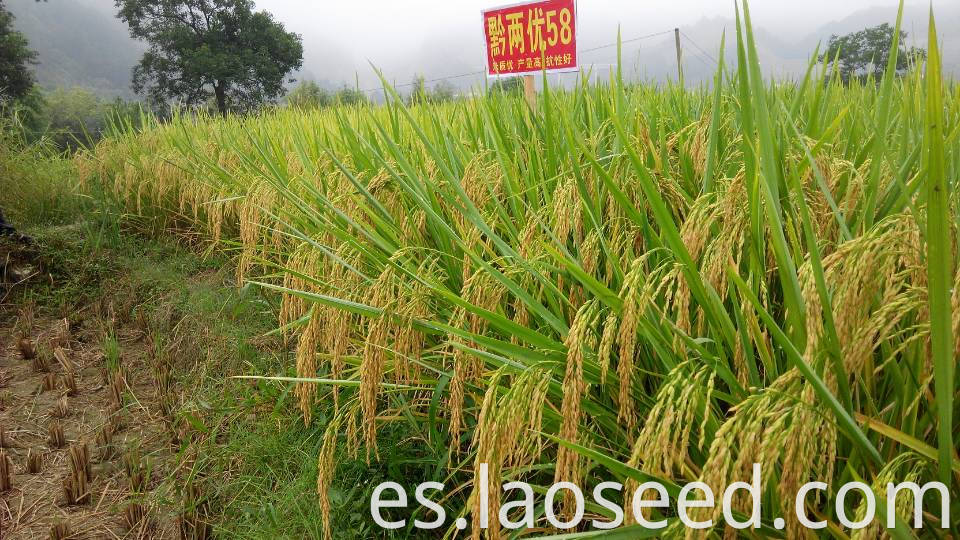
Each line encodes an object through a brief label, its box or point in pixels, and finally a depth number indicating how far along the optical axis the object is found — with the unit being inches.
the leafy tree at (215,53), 1111.0
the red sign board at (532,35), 167.2
